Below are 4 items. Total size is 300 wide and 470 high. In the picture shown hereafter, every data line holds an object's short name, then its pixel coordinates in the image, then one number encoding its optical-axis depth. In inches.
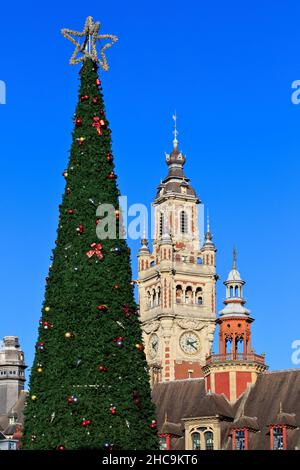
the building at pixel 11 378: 3873.0
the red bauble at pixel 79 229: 1403.8
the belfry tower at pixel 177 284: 4279.0
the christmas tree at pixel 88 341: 1333.7
